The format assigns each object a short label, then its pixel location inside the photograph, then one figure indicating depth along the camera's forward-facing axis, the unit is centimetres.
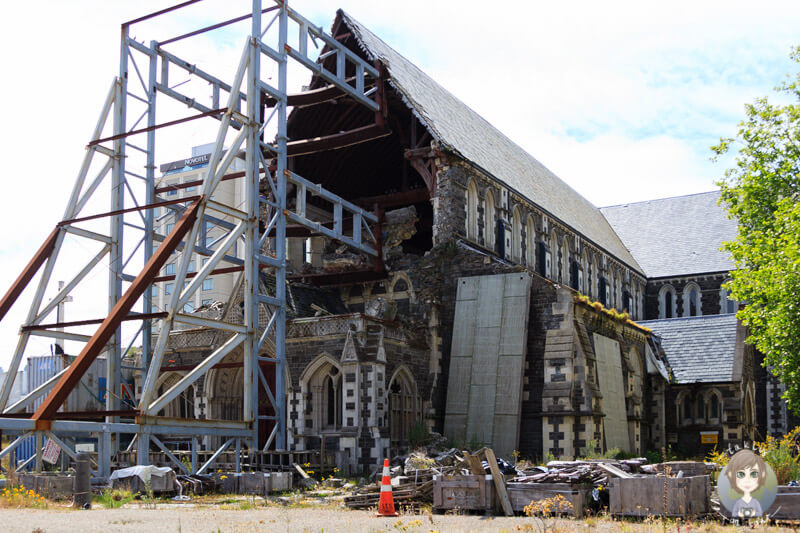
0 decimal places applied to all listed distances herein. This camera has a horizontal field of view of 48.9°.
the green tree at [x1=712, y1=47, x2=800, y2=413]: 2569
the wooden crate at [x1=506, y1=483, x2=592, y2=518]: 1387
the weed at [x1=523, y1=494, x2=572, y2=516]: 1339
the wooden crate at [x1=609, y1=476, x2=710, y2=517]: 1328
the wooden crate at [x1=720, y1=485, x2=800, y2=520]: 1262
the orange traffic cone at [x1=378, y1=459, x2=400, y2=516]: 1455
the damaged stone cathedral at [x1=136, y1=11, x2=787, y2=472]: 2486
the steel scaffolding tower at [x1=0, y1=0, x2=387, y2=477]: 1877
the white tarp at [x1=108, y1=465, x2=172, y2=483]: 1736
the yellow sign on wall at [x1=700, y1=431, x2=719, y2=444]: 3312
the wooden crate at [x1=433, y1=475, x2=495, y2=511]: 1471
